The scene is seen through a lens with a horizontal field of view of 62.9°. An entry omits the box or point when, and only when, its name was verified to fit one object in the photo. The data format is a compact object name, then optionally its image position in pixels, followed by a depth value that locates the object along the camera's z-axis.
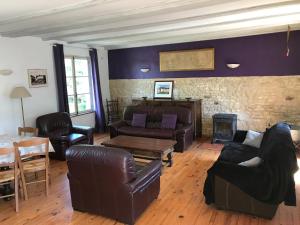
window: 6.67
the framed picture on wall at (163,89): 7.05
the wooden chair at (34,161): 3.30
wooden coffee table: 4.18
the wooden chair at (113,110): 7.74
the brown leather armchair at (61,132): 5.12
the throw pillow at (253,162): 2.96
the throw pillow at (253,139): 4.16
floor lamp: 4.90
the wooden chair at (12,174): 3.15
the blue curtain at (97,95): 7.19
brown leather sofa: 5.46
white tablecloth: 3.28
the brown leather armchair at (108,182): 2.62
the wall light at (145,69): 7.28
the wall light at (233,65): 6.08
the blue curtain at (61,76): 5.97
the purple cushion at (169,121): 5.82
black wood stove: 5.91
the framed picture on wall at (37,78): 5.50
